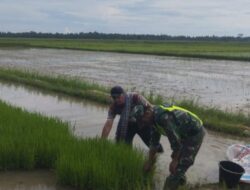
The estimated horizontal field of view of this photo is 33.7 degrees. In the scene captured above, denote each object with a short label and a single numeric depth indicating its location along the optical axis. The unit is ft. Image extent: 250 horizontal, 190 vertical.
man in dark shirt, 16.42
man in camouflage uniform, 13.37
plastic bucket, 15.89
